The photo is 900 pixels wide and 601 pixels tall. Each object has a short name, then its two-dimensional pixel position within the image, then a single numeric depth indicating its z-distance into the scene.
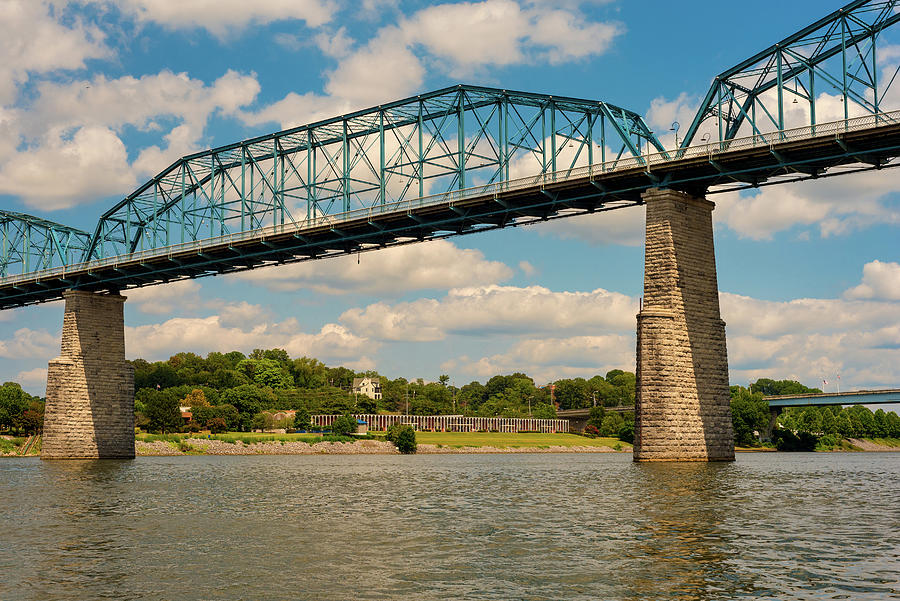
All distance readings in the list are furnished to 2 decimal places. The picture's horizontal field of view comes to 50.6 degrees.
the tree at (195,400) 156.29
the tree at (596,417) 179.50
